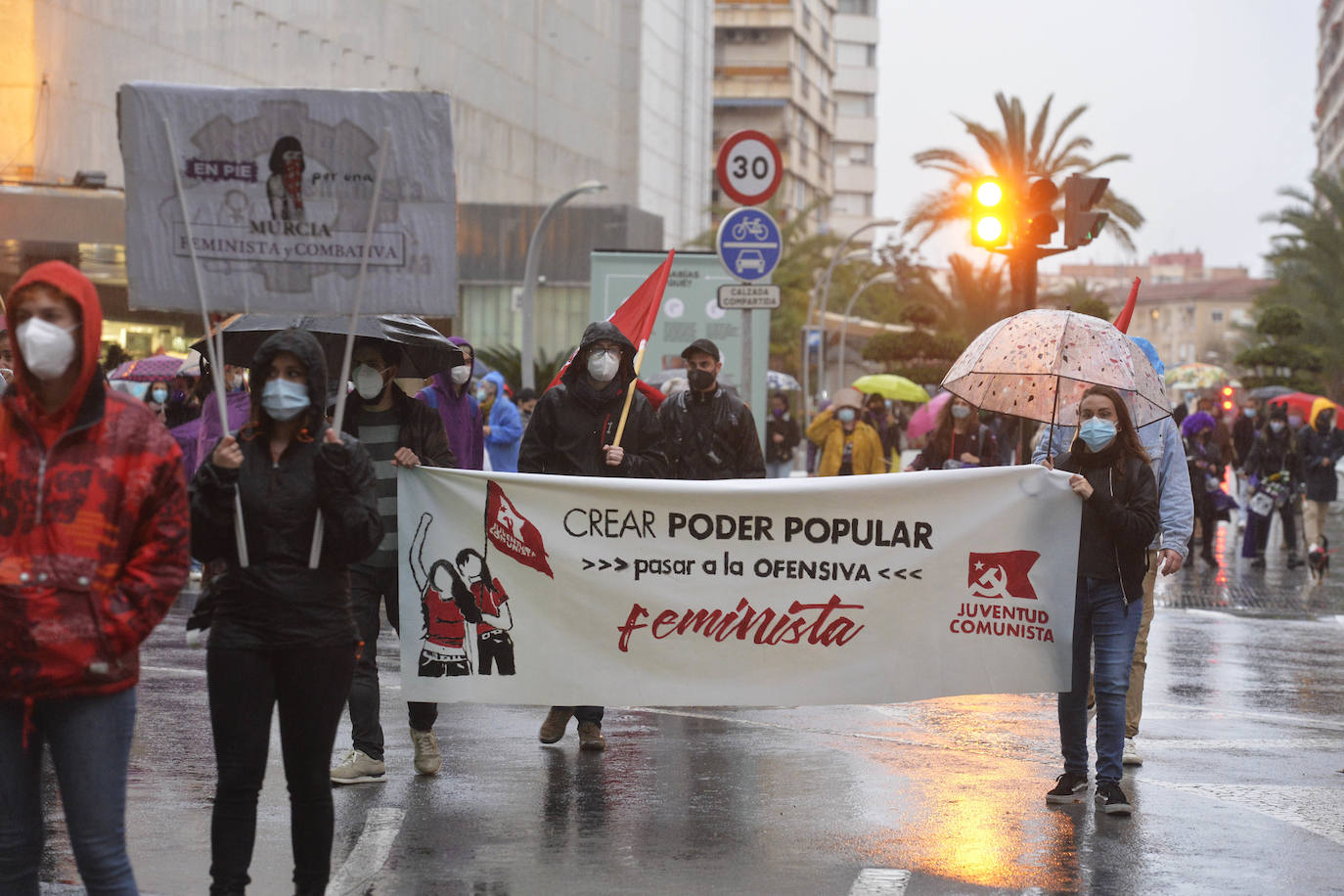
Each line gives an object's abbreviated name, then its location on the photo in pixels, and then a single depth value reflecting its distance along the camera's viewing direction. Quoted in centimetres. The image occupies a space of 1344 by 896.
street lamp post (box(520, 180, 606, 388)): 3256
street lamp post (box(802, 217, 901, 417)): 4772
